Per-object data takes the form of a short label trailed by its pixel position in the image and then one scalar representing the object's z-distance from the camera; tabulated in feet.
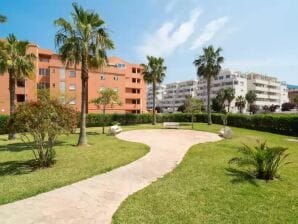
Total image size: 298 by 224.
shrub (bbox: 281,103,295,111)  368.64
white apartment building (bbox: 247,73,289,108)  363.76
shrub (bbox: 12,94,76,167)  35.42
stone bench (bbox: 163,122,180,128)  106.27
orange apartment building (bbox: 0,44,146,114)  144.36
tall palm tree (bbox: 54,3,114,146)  57.82
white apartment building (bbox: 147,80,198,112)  451.32
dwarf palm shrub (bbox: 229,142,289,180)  28.99
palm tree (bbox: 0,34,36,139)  77.82
